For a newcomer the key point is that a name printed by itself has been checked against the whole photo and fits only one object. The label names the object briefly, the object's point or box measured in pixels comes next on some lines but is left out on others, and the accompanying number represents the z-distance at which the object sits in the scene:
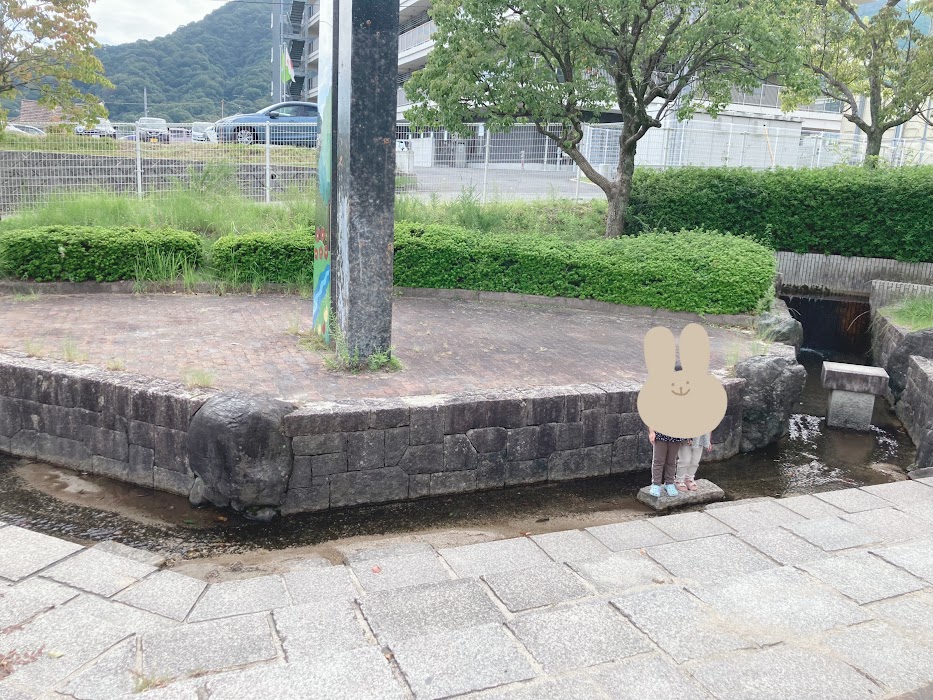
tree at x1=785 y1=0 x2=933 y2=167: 15.38
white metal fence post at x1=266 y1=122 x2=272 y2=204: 14.15
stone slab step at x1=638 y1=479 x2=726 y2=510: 5.82
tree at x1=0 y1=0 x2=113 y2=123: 14.29
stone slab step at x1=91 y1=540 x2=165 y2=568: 4.60
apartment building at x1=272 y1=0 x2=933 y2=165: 19.23
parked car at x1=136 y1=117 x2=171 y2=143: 13.84
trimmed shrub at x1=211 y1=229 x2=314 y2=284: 10.34
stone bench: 8.13
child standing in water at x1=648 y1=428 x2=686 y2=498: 5.73
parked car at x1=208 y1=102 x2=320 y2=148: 14.55
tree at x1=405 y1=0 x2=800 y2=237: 10.23
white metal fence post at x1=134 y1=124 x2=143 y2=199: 13.55
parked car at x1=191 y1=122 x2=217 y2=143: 14.54
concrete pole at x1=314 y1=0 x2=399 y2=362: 6.36
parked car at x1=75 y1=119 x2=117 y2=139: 14.20
